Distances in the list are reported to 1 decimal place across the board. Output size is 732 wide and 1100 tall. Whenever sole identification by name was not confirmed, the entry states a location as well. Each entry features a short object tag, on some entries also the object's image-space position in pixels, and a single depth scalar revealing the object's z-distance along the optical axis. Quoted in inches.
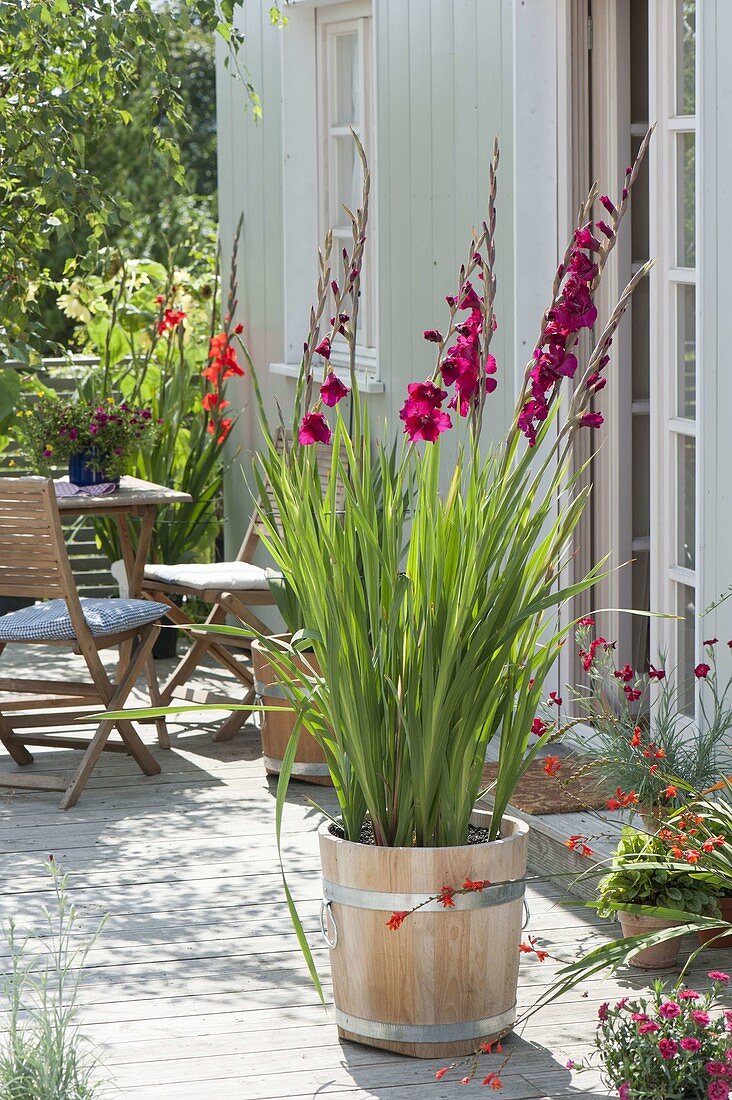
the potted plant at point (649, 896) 236.6
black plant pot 488.5
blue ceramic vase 396.9
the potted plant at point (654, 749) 244.8
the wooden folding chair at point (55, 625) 331.0
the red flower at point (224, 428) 507.7
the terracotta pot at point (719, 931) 241.1
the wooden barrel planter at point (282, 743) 347.6
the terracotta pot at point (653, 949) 236.6
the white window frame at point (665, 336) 284.9
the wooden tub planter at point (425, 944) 202.7
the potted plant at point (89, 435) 397.5
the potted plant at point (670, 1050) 183.6
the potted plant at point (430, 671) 198.9
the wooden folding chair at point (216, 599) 386.1
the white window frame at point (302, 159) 464.5
